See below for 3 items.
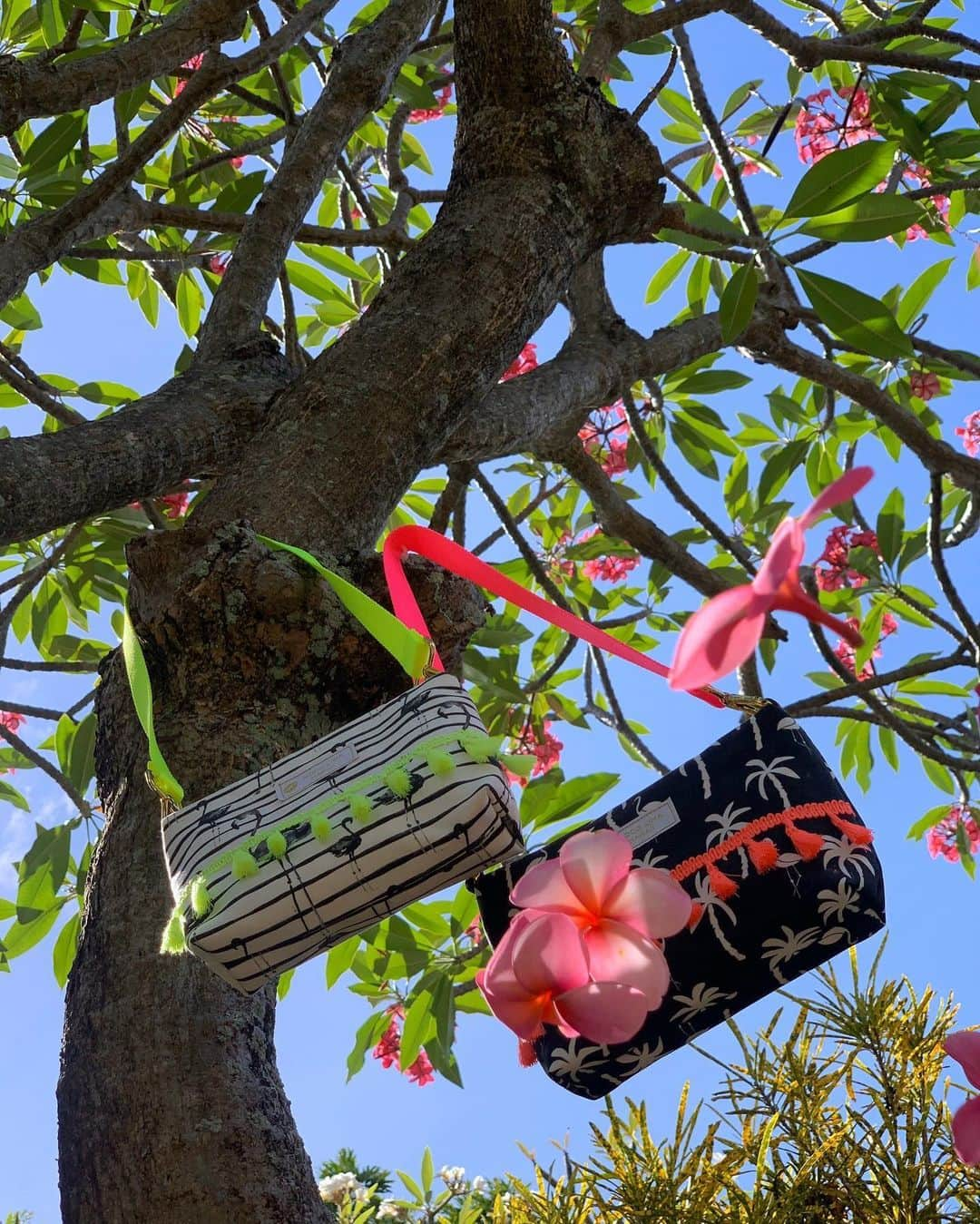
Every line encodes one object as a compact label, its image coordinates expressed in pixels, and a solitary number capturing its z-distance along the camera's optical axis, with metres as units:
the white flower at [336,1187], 3.44
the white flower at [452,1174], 3.61
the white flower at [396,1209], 2.53
